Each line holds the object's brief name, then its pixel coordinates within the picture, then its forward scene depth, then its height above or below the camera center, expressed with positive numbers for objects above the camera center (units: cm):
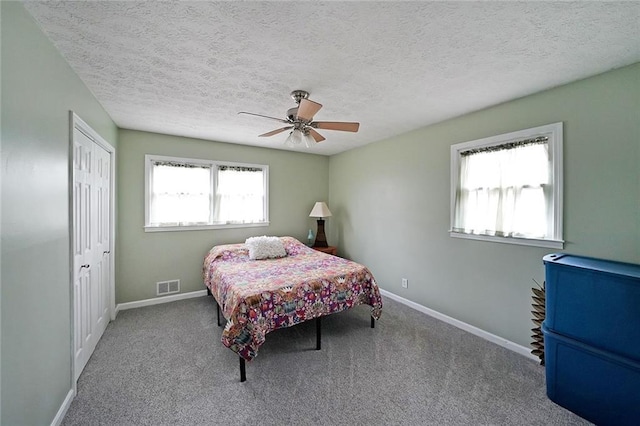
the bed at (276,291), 214 -82
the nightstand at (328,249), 458 -72
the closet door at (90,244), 208 -35
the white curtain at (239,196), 417 +23
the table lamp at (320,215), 470 -10
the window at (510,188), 231 +25
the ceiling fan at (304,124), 208 +83
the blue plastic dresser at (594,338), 159 -87
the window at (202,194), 371 +24
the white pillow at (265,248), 361 -57
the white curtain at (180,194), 372 +22
